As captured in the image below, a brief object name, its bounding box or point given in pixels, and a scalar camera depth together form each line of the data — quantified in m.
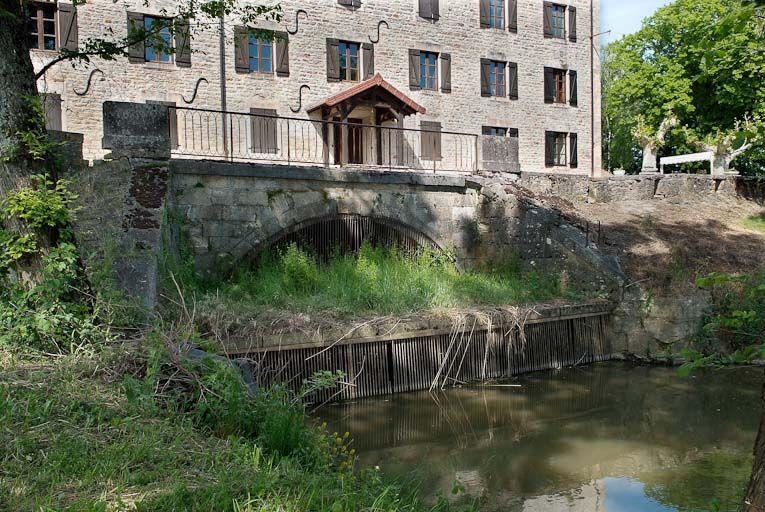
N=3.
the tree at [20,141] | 5.37
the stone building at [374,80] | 18.33
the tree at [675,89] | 24.64
